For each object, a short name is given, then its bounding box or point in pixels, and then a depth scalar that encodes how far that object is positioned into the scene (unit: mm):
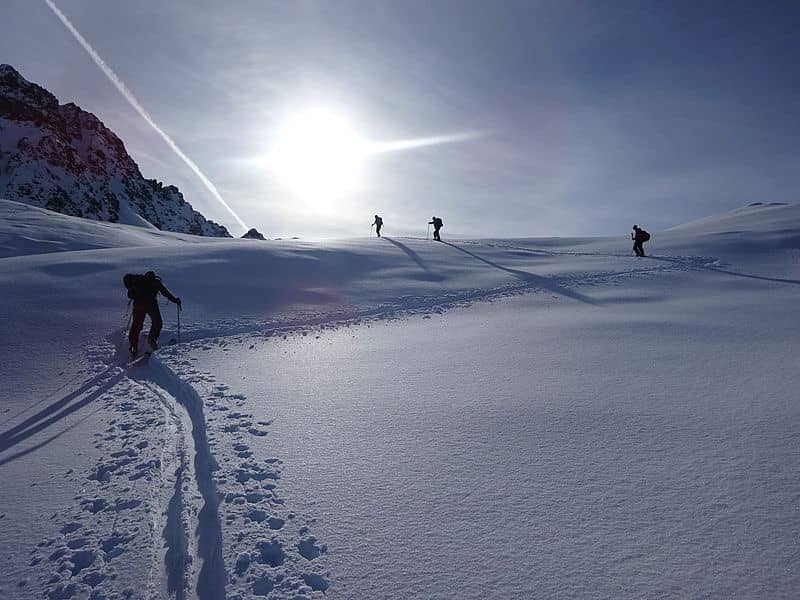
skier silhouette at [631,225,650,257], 18891
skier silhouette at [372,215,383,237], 28781
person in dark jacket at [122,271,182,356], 7945
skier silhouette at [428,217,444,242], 26844
